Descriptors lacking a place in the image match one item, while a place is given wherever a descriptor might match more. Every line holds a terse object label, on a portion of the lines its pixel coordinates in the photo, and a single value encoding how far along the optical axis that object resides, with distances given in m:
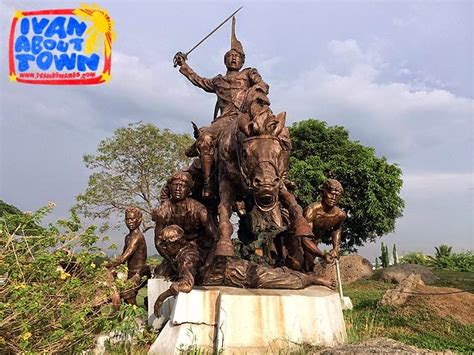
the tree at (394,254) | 26.34
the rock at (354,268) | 19.89
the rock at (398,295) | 9.85
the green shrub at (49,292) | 3.91
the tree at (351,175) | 21.16
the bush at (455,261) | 22.97
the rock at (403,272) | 17.79
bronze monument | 4.58
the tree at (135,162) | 21.86
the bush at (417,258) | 25.18
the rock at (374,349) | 3.46
